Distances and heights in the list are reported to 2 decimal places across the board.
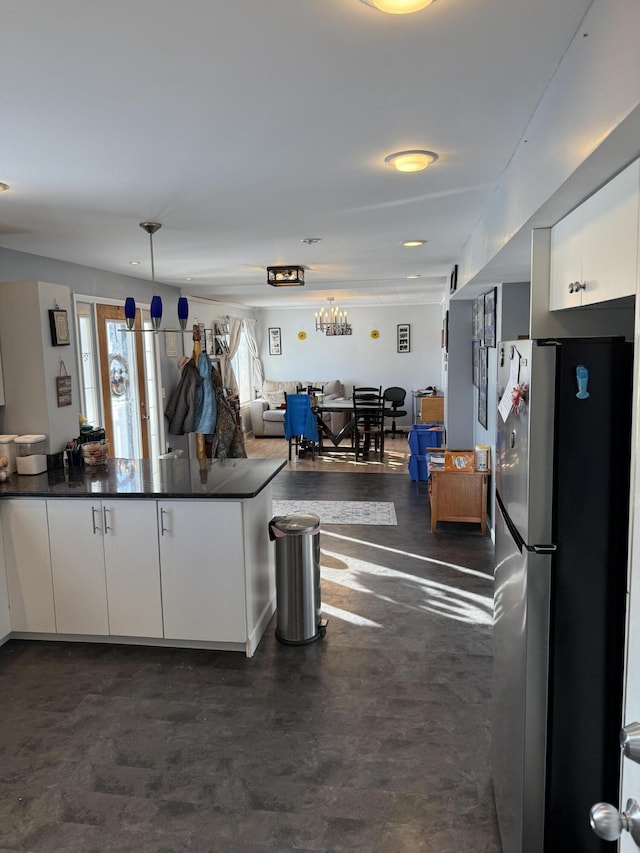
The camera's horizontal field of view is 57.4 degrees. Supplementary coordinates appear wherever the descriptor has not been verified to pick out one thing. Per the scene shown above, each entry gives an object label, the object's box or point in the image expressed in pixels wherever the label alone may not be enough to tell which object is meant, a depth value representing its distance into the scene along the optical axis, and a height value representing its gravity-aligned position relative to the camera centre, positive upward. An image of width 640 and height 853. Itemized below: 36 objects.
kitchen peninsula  3.12 -1.05
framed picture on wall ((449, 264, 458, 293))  5.44 +0.76
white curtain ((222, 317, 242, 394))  8.61 +0.14
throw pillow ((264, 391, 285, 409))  11.17 -0.68
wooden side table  5.08 -1.20
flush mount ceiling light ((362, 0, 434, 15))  1.29 +0.79
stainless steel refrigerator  1.49 -0.59
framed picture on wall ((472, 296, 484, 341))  5.11 +0.36
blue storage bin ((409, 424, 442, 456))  7.28 -0.99
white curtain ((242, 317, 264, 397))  11.13 +0.17
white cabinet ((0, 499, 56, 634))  3.27 -1.09
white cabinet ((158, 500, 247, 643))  3.10 -1.08
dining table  9.09 -1.08
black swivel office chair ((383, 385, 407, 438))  10.85 -0.72
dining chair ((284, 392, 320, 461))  8.57 -0.82
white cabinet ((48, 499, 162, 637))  3.19 -1.10
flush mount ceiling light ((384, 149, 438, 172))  2.38 +0.82
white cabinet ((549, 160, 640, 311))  1.40 +0.31
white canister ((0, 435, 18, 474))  3.59 -0.48
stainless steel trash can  3.28 -1.24
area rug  5.57 -1.49
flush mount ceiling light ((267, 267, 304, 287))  5.77 +0.86
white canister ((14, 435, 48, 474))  3.61 -0.53
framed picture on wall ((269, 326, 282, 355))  11.95 +0.46
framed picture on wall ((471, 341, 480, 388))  5.50 -0.03
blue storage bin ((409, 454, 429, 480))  7.07 -1.31
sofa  10.70 -0.94
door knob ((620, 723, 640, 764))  0.90 -0.60
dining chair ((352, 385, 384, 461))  8.75 -0.85
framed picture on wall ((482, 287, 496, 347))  4.49 +0.30
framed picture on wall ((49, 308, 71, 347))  3.84 +0.28
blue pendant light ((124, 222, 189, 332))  3.55 +0.36
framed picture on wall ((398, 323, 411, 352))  11.34 +0.46
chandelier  9.63 +0.69
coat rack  6.62 -0.82
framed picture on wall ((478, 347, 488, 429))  4.98 -0.29
